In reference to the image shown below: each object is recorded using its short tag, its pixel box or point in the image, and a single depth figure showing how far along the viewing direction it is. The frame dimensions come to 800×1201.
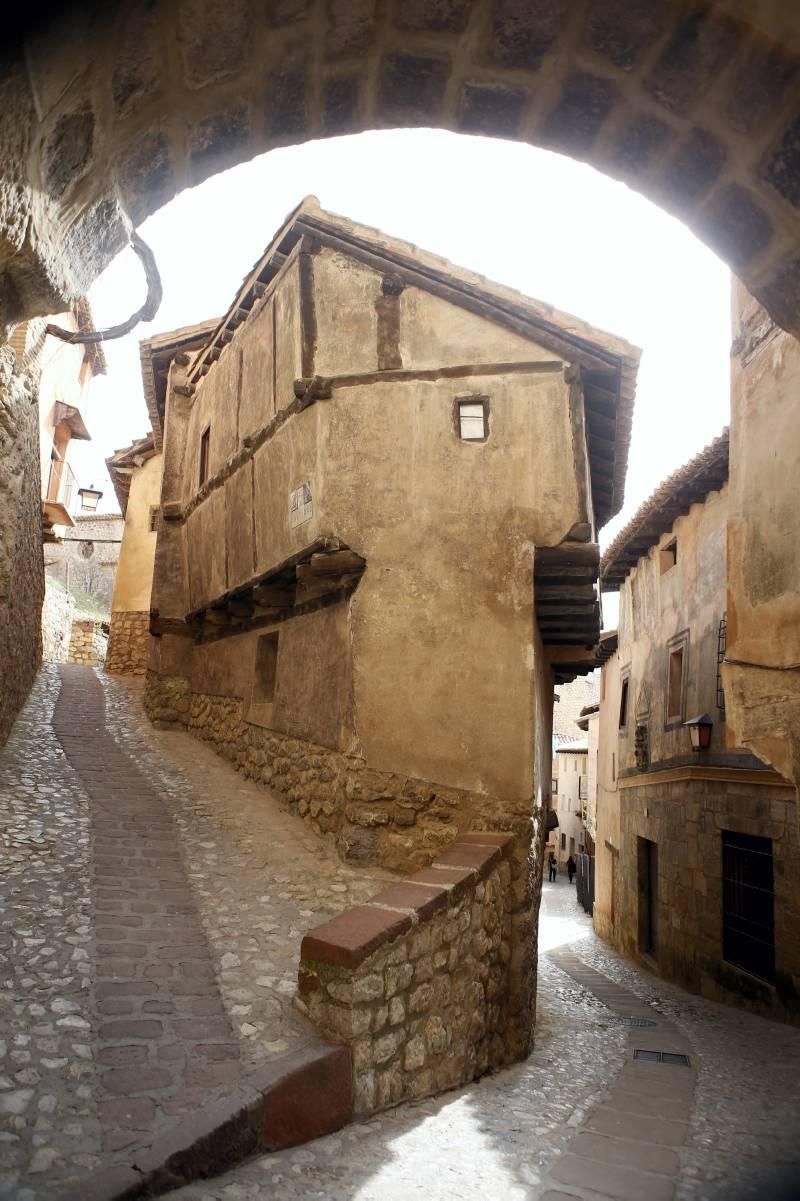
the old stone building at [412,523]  6.93
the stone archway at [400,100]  1.81
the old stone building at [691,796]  9.79
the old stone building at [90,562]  41.12
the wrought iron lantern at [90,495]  25.58
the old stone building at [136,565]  20.11
